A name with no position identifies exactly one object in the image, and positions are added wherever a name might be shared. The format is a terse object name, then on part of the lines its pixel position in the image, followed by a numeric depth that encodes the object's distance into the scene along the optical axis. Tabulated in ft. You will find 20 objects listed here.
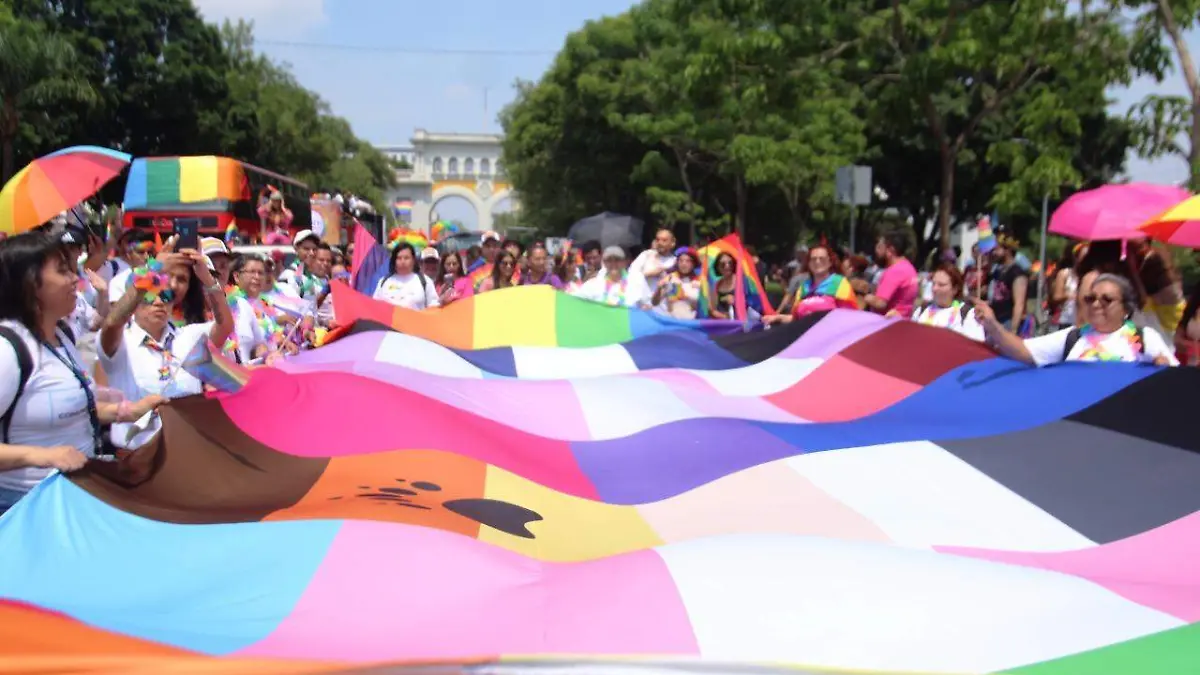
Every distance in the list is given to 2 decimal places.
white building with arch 439.22
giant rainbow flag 8.70
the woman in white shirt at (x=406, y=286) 30.76
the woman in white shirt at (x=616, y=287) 32.30
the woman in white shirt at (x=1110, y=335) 17.97
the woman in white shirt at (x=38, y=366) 11.28
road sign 48.83
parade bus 63.67
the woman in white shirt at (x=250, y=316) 21.01
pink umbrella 24.44
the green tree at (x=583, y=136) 133.59
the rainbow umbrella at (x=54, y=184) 21.33
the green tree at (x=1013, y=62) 43.09
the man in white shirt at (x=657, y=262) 32.76
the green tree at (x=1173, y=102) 35.55
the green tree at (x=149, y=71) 123.13
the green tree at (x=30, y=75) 76.69
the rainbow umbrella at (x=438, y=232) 86.19
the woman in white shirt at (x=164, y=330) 14.88
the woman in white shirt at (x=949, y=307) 24.07
